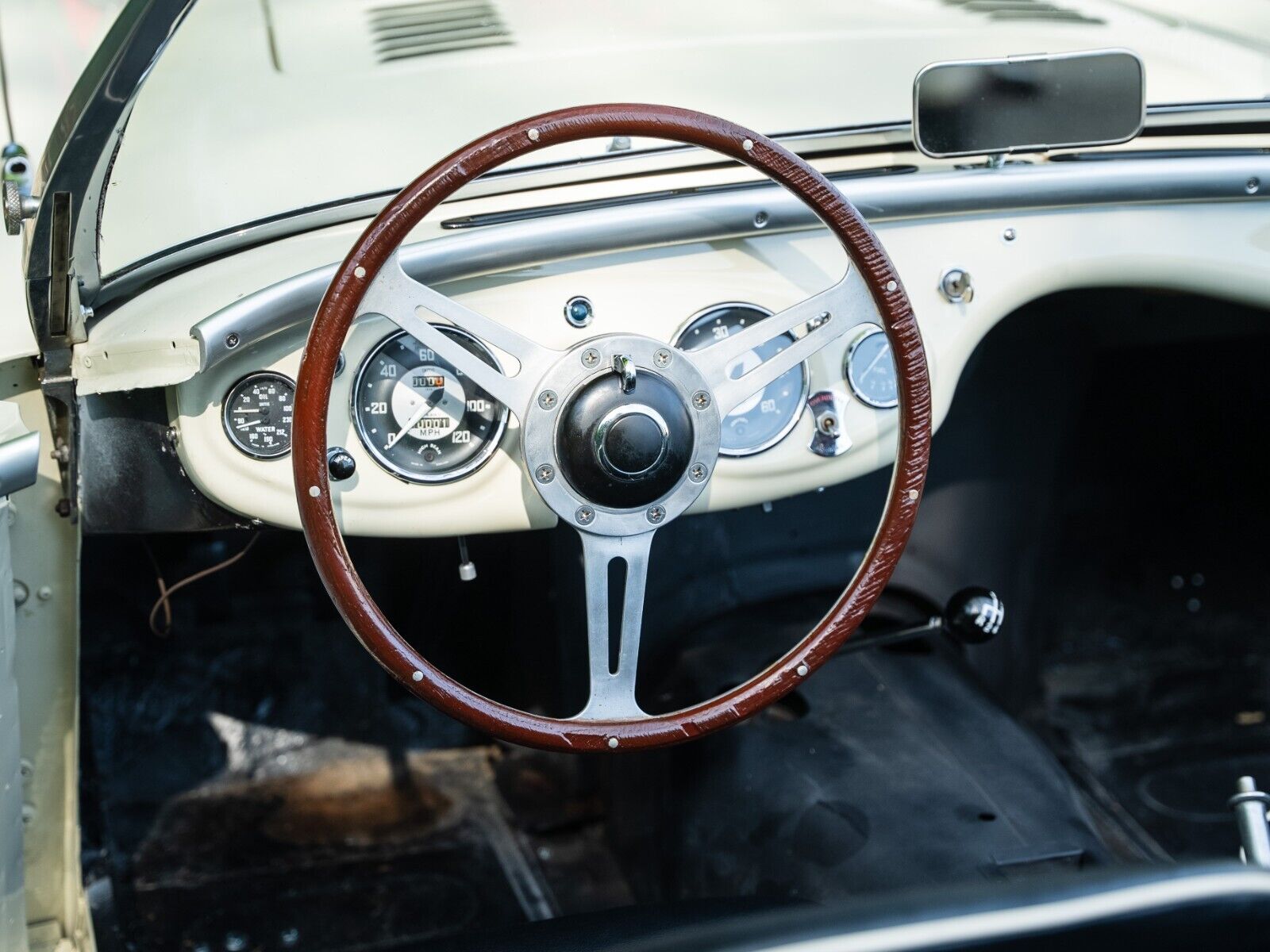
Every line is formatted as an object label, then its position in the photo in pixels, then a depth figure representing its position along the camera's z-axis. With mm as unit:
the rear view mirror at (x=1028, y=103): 1500
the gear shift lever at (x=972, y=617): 1819
